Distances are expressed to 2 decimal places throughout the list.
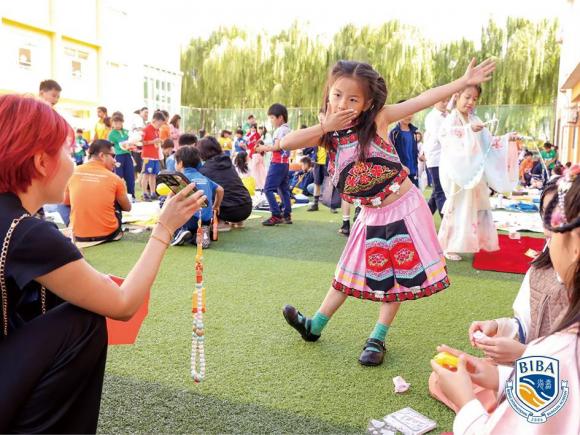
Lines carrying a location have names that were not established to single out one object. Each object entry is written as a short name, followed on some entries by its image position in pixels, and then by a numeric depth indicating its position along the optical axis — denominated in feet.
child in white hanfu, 15.88
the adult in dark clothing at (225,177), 20.62
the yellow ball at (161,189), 7.80
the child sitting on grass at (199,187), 18.06
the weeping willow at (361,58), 58.43
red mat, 15.38
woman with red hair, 4.42
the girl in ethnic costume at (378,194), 8.48
